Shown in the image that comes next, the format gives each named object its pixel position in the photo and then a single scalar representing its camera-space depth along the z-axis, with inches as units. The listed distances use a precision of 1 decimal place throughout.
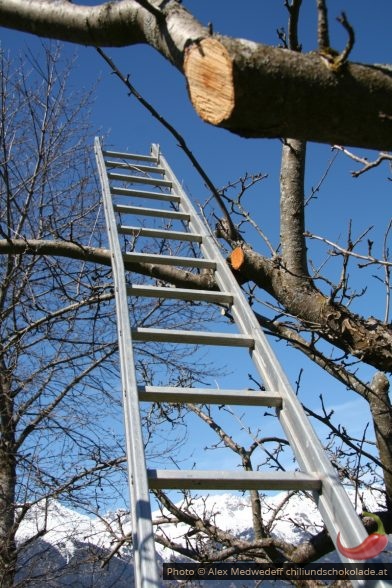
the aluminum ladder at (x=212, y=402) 63.3
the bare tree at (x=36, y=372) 212.8
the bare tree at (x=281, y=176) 42.7
